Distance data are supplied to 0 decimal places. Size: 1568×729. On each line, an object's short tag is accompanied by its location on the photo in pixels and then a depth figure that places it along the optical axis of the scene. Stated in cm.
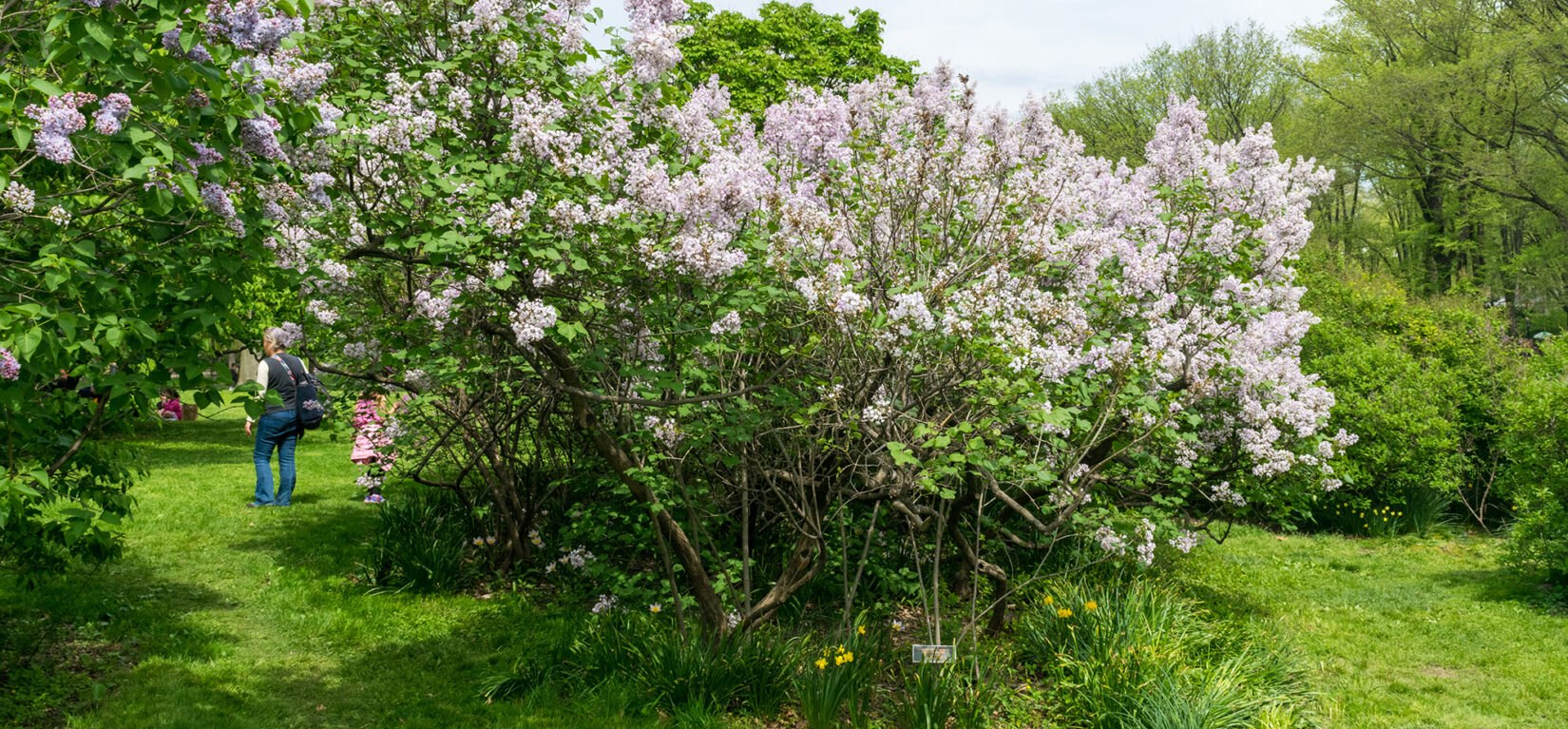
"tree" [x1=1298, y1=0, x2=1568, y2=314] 2186
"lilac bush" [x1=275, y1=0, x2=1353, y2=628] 422
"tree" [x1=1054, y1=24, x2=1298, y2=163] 2945
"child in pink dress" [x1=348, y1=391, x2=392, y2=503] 768
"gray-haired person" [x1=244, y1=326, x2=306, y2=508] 942
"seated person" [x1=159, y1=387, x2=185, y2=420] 1678
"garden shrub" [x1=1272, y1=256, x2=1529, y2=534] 1020
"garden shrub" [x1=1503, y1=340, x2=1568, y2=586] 790
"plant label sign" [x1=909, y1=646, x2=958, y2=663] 490
